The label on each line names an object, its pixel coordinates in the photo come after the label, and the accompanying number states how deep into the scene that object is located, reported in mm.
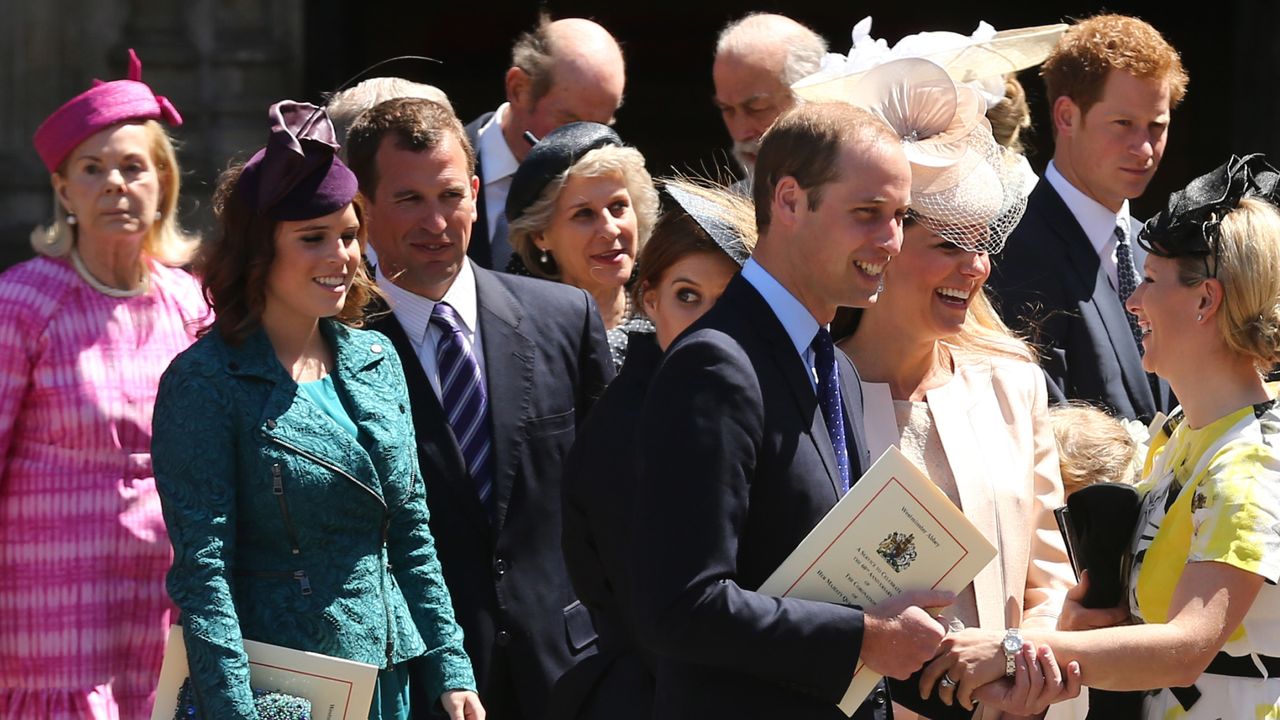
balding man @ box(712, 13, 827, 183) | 11086
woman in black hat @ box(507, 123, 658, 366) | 9148
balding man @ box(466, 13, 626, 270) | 11027
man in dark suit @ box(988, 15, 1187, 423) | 9062
